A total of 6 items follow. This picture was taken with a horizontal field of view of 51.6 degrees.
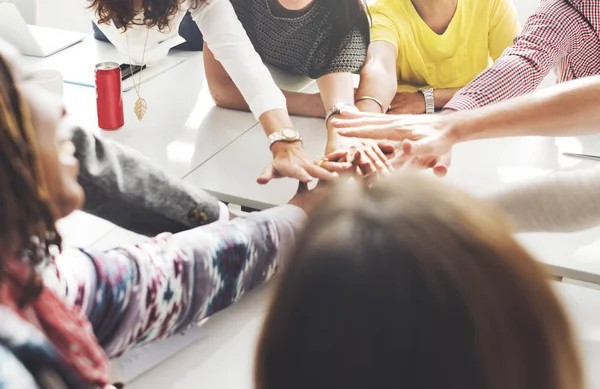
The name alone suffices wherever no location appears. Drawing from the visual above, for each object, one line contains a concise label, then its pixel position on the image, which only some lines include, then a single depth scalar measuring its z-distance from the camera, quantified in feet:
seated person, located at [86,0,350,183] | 5.13
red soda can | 5.21
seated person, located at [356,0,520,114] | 6.08
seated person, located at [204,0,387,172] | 5.72
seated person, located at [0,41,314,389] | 1.94
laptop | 6.39
